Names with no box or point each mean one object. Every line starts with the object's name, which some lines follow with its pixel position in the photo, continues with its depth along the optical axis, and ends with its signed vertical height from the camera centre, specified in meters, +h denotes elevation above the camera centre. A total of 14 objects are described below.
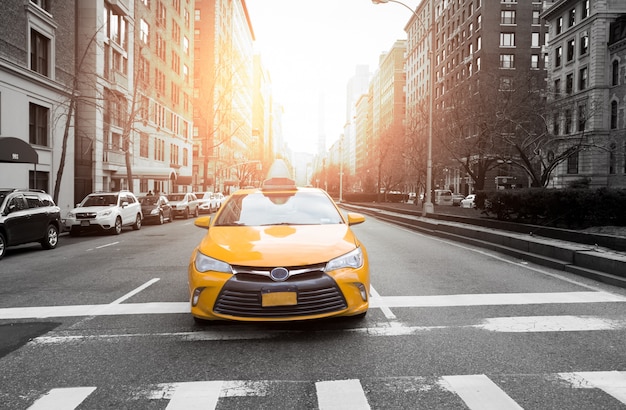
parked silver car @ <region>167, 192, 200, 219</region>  31.77 -1.16
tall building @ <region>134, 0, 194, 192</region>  40.38 +9.20
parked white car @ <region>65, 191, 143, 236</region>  18.80 -1.14
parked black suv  12.13 -0.93
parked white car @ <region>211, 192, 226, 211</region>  40.32 -1.10
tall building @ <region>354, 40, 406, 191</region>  52.42 +19.88
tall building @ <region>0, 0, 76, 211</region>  22.77 +4.98
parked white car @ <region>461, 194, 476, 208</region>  47.27 -1.01
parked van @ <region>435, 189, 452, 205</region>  53.91 -0.69
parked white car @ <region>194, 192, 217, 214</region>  37.22 -1.23
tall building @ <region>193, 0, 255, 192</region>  72.56 +16.16
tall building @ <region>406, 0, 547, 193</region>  26.73 +18.88
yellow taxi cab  4.64 -0.85
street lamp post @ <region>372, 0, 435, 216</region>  25.45 +1.50
